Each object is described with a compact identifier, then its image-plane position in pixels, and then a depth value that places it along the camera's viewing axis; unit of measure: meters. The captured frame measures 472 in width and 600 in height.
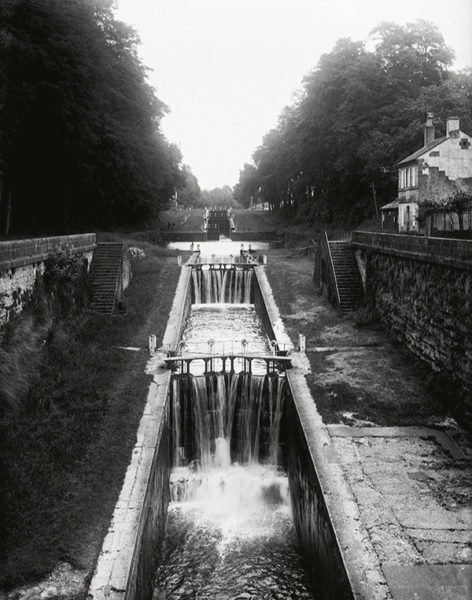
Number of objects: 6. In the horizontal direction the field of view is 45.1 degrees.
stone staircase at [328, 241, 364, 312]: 25.69
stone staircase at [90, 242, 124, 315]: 24.33
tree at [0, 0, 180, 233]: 27.78
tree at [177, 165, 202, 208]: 125.75
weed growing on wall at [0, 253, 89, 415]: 13.91
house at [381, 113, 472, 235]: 31.28
